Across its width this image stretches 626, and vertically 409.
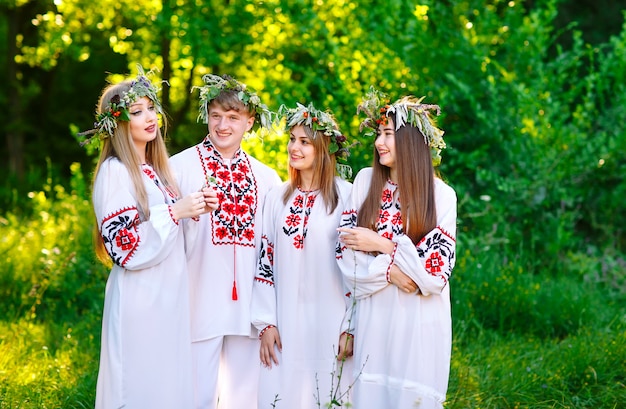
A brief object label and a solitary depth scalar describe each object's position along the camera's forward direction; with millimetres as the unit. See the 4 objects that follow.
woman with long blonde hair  4070
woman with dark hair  3996
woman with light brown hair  4359
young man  4477
